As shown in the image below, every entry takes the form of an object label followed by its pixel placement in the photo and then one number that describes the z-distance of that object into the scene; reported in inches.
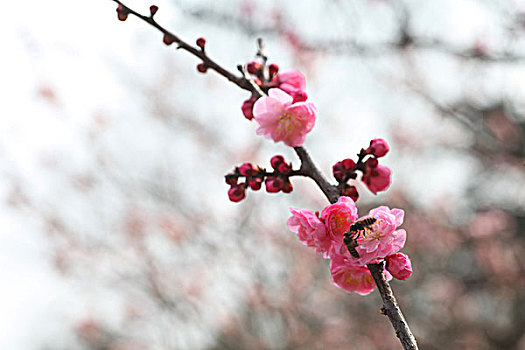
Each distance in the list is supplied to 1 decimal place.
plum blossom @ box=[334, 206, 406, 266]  33.6
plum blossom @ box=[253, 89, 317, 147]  35.3
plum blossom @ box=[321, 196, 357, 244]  33.7
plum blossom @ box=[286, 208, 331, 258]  34.3
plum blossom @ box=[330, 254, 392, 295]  34.4
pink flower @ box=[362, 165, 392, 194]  35.1
